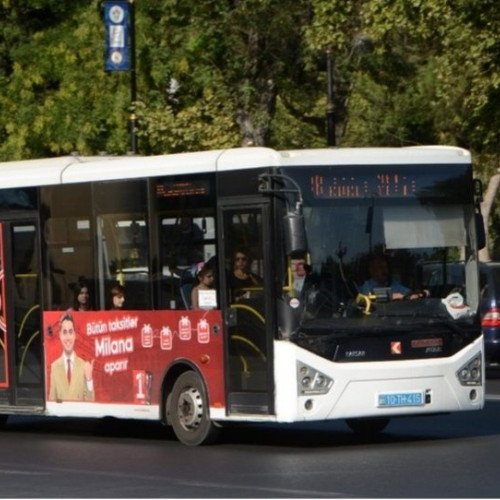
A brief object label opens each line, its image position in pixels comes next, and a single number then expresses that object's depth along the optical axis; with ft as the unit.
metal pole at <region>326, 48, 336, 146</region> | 122.31
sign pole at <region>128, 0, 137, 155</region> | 119.55
